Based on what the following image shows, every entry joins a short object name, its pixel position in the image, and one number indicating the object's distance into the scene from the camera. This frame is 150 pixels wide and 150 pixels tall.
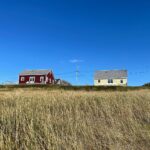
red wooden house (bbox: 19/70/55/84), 52.75
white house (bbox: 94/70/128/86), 58.02
